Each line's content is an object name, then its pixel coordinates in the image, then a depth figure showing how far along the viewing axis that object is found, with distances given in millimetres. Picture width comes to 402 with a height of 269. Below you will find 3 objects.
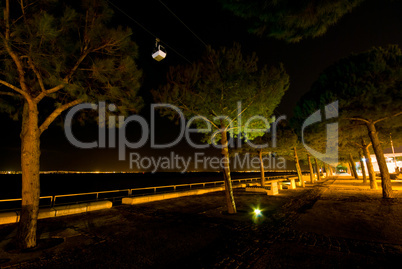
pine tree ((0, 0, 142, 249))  4617
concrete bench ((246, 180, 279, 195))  15047
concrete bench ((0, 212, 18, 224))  7004
